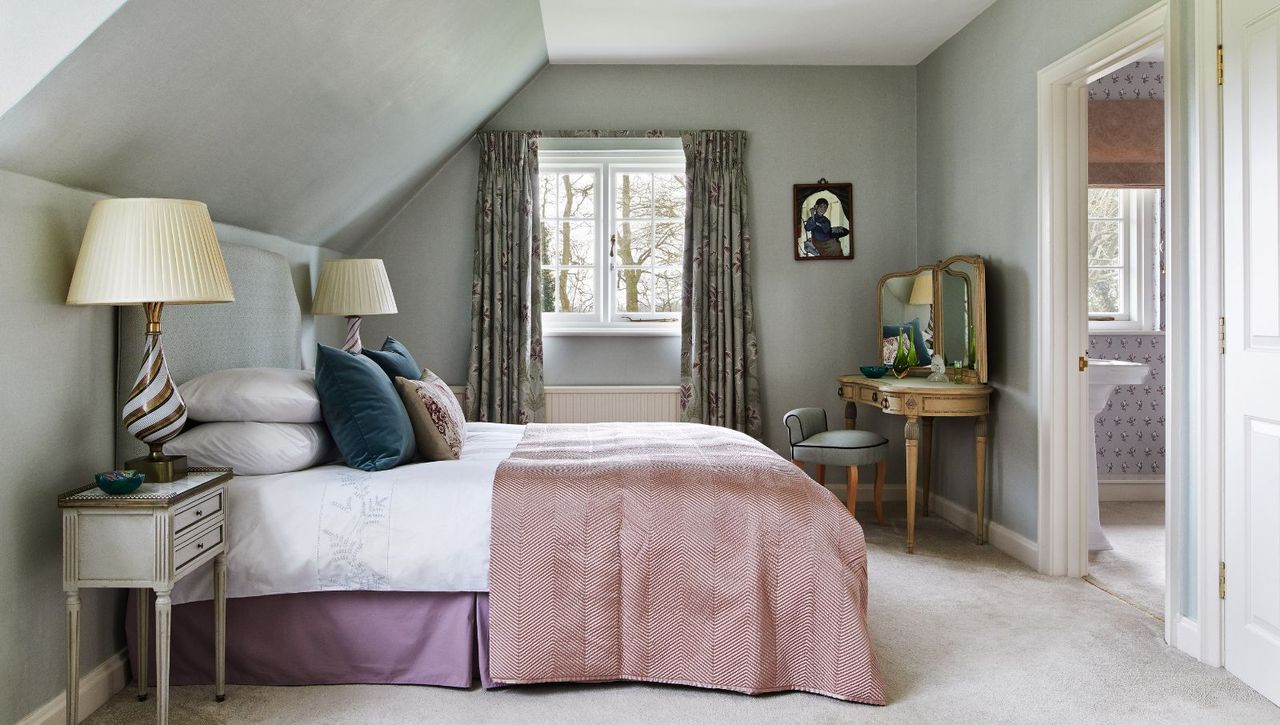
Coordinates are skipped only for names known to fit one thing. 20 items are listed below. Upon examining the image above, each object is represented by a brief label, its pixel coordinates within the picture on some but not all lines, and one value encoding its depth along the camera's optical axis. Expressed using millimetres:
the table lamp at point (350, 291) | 4148
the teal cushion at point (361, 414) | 2686
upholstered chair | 4184
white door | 2443
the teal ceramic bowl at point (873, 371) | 4645
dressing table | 4102
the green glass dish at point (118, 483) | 2016
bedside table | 1991
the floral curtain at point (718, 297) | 5098
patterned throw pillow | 2893
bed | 2436
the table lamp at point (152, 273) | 2076
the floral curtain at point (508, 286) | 5031
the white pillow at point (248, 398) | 2570
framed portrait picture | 5227
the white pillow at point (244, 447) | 2531
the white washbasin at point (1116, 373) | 4148
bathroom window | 5316
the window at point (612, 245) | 5312
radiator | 5133
